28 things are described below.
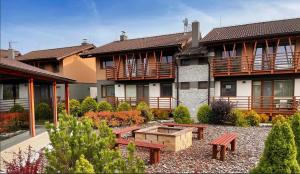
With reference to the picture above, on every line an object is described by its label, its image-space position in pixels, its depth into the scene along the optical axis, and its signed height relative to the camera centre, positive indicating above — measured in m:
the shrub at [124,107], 16.92 -1.88
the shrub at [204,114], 14.33 -2.06
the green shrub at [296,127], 5.91 -1.23
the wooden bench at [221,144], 6.69 -1.91
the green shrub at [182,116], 13.66 -2.09
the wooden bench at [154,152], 6.49 -2.05
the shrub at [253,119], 13.35 -2.23
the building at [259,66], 14.92 +1.10
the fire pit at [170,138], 7.85 -2.05
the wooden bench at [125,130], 8.83 -2.00
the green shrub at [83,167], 3.35 -1.28
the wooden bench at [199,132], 9.77 -2.21
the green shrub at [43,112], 15.78 -2.08
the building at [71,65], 23.24 +1.93
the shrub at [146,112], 15.38 -2.10
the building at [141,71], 18.58 +1.02
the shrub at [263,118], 14.46 -2.36
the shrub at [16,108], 14.35 -1.65
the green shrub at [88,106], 18.28 -1.92
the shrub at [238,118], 13.11 -2.19
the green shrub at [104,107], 17.48 -1.92
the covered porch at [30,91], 7.63 -0.62
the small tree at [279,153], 4.52 -1.47
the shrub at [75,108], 18.80 -2.14
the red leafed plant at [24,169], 4.30 -1.69
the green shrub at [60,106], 18.28 -1.94
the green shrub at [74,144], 4.14 -1.18
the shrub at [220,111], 13.73 -1.80
